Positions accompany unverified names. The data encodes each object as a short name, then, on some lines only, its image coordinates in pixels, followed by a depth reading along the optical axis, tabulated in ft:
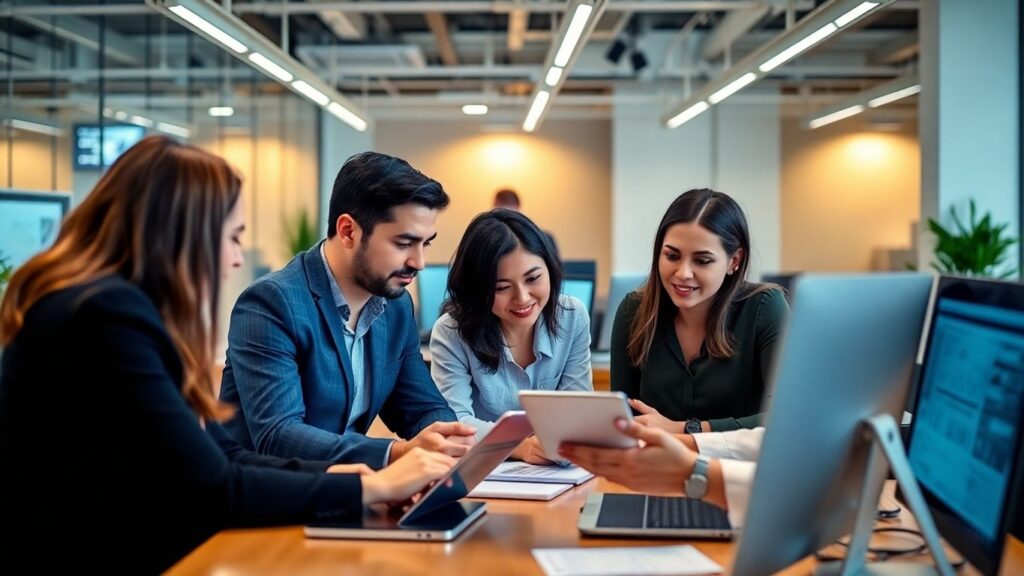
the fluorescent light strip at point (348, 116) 28.14
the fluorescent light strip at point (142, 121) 22.79
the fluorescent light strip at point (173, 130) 24.31
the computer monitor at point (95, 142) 19.67
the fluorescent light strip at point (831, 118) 34.51
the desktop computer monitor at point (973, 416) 4.24
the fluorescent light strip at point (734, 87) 22.31
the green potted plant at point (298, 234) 36.58
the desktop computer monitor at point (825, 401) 4.32
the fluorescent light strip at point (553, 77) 21.09
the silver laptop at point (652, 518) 6.11
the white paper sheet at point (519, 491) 7.14
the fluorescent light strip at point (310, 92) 22.45
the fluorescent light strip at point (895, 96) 28.55
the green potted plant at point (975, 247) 21.21
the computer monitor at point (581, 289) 15.58
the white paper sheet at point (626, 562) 5.38
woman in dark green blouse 9.49
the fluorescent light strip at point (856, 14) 15.01
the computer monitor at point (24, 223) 15.92
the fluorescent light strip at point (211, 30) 14.49
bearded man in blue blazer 7.75
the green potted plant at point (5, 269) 14.65
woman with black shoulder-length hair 9.62
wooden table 5.50
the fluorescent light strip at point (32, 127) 17.06
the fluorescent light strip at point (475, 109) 30.57
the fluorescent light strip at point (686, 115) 28.33
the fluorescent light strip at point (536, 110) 25.40
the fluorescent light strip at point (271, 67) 18.53
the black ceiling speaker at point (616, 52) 34.09
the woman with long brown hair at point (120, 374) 5.23
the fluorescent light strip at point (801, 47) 17.06
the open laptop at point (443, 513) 6.08
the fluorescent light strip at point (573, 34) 15.81
